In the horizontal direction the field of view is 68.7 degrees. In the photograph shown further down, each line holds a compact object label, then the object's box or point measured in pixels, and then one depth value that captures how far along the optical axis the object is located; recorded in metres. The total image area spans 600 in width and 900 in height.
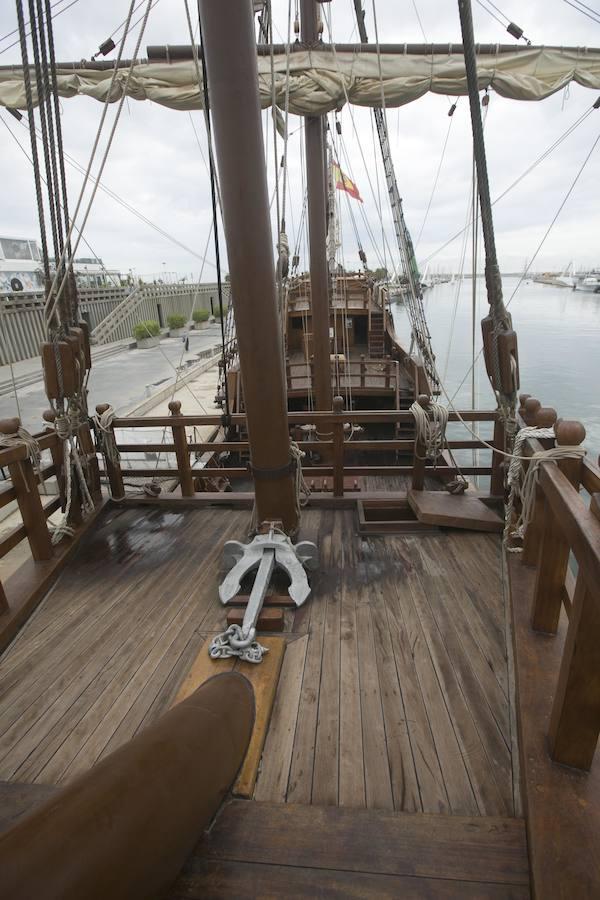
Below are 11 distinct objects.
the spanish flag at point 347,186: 14.77
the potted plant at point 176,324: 29.84
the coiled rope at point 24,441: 2.85
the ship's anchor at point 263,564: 2.58
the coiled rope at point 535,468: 1.82
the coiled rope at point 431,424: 3.47
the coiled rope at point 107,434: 3.75
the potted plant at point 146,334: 26.19
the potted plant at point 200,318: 34.66
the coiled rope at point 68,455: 3.37
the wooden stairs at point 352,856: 1.35
